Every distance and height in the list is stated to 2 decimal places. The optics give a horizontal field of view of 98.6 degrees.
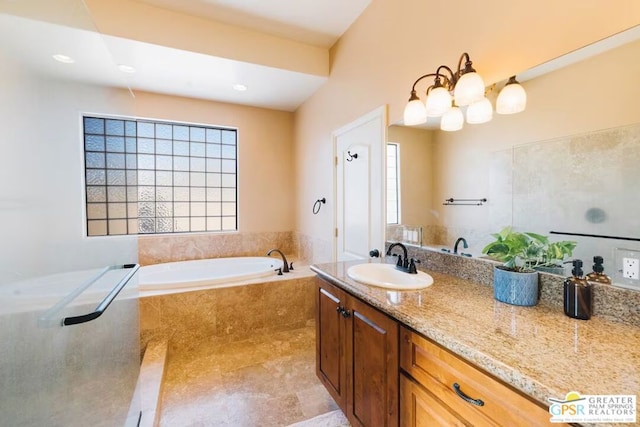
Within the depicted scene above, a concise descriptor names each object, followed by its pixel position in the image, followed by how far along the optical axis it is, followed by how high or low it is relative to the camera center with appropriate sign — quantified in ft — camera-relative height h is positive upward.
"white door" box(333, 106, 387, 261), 7.17 +0.79
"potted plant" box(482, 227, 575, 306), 3.62 -0.70
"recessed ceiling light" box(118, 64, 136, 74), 8.63 +4.62
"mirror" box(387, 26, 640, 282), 3.18 +0.74
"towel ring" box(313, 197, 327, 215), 10.55 +0.31
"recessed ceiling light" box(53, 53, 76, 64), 3.78 +2.24
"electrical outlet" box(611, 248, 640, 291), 3.03 -0.65
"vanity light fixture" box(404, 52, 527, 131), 4.23 +1.90
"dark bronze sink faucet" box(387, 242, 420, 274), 5.02 -1.02
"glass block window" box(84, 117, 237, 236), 11.80 +1.57
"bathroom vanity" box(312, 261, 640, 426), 2.16 -1.32
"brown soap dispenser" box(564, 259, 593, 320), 3.17 -1.02
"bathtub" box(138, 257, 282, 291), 9.25 -2.28
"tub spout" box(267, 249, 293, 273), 10.19 -2.05
